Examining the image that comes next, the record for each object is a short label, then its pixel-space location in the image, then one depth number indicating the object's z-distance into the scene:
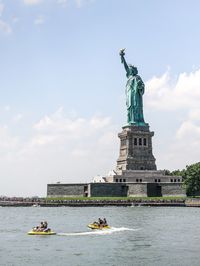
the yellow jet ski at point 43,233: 66.38
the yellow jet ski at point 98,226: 71.72
